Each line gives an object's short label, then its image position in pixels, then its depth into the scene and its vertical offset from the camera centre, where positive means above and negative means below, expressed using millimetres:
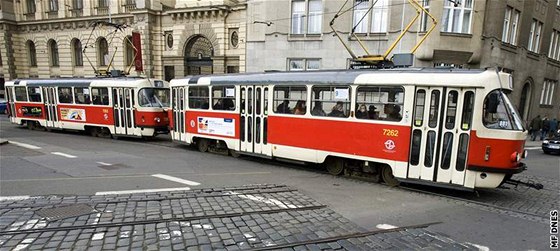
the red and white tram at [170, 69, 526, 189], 6375 -828
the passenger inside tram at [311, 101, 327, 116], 8440 -634
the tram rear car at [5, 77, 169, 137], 13844 -1107
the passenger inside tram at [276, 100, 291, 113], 9086 -632
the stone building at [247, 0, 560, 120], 17609 +3350
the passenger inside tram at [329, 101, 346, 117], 8078 -608
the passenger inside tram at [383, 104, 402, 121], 7219 -541
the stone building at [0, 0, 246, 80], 23953 +3908
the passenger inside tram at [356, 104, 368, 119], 7704 -608
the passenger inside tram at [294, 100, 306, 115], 8766 -618
